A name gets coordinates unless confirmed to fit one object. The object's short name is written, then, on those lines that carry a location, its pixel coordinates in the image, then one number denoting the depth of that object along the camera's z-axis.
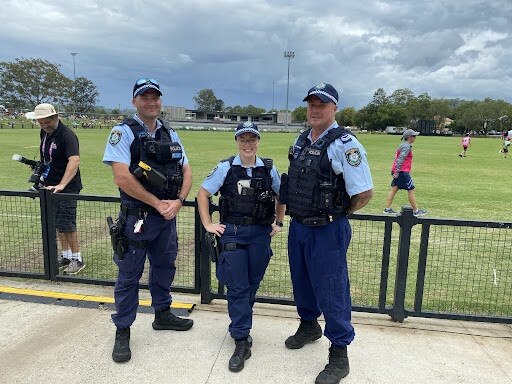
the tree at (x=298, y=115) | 134.40
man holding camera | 4.84
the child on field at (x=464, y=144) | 28.27
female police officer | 3.27
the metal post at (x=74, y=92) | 104.24
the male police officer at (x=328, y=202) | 3.00
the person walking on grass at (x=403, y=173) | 9.17
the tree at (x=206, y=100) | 153.00
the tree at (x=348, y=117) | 125.05
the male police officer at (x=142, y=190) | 3.21
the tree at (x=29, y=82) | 90.41
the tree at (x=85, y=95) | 118.50
